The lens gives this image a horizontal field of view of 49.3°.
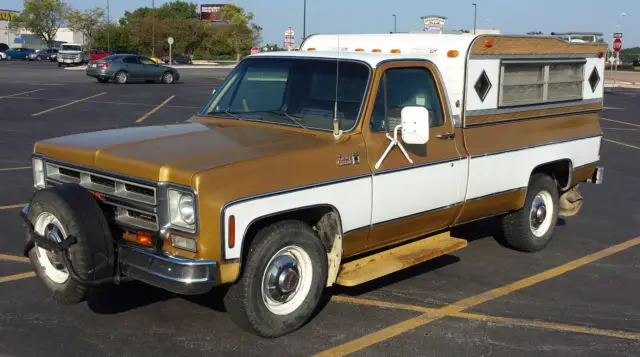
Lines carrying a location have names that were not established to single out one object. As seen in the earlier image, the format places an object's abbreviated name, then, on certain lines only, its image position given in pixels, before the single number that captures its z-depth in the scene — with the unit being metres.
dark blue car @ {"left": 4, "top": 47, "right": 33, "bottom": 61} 72.75
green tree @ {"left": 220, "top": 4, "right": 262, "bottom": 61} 77.44
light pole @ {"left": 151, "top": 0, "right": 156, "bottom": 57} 72.38
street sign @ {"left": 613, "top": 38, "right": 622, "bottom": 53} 46.22
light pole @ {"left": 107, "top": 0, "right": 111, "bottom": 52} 78.74
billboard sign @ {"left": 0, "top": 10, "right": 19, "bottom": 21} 99.14
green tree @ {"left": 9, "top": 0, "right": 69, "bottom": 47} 87.25
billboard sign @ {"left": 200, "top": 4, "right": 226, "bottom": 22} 113.05
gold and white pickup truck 4.37
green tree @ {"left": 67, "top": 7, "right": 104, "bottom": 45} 84.25
